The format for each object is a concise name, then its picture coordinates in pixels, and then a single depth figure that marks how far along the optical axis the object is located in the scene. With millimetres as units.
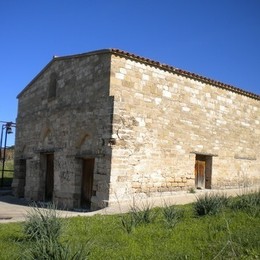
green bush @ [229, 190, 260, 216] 7952
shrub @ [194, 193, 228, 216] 8234
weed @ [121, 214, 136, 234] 6945
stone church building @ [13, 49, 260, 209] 11680
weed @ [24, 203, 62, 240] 6020
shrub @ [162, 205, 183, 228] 7271
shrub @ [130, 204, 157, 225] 7664
